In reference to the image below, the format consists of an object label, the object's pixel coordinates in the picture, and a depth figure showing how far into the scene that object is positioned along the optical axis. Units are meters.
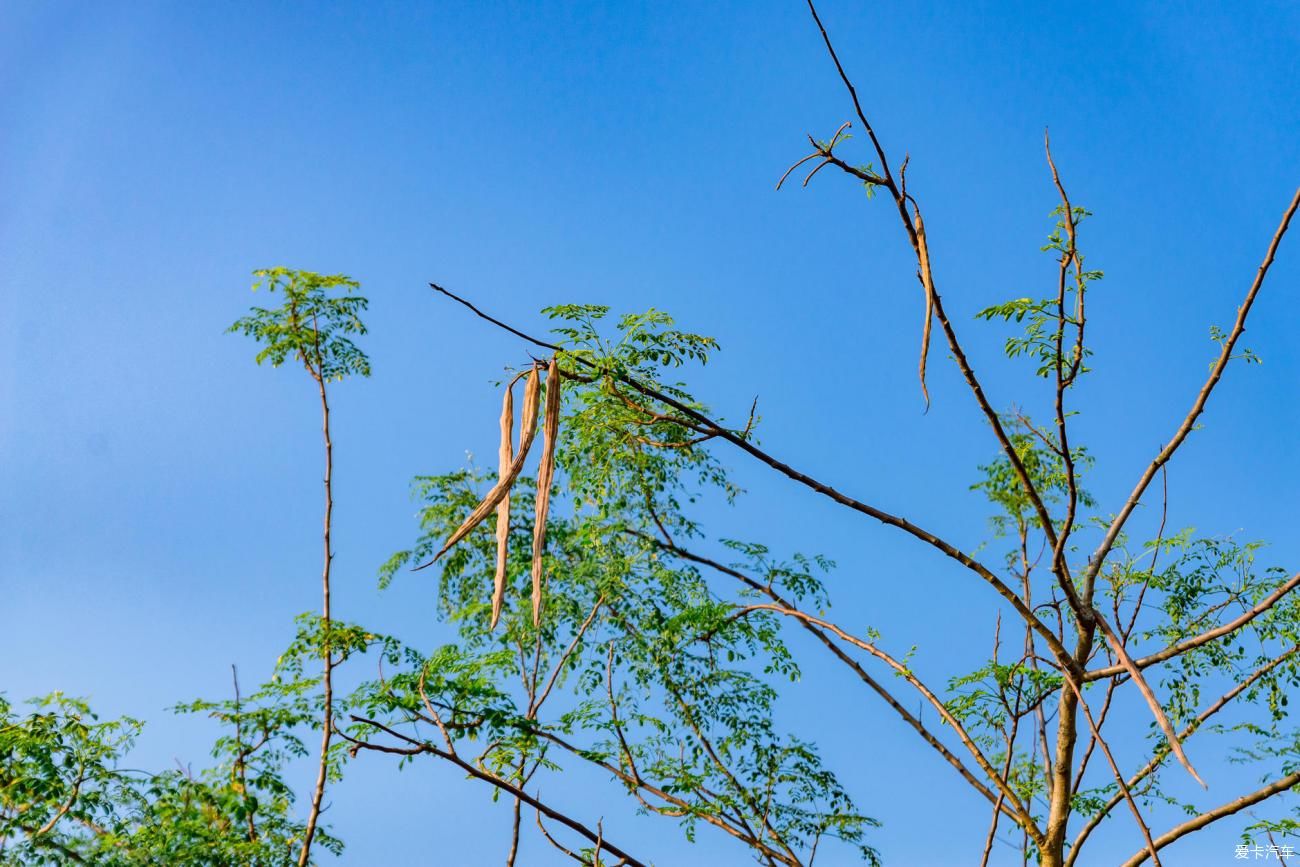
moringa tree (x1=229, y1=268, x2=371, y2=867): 5.85
